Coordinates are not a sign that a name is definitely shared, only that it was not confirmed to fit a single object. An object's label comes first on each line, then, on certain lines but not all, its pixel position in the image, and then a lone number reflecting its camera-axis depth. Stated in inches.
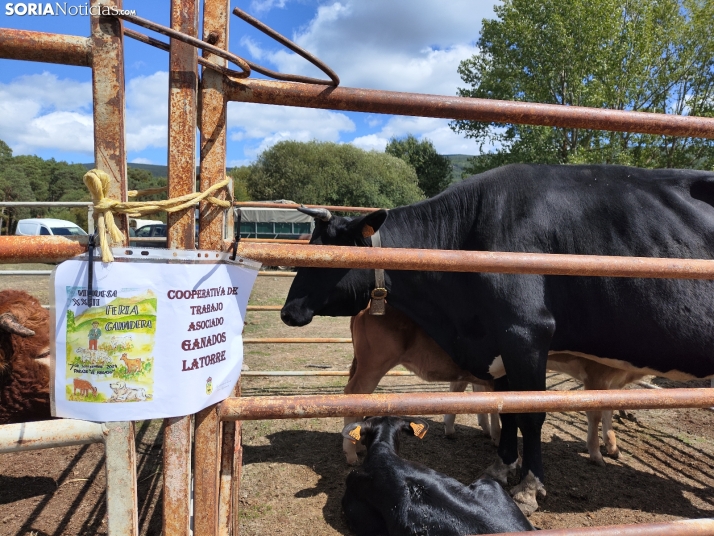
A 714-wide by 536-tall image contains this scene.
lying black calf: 93.9
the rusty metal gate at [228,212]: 41.7
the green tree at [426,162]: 1758.1
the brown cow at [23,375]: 106.4
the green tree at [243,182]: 1642.5
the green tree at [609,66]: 706.2
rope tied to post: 40.9
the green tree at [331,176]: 1472.7
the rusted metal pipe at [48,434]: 41.1
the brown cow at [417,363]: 150.4
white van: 700.0
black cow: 113.0
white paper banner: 40.9
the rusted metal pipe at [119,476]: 43.3
